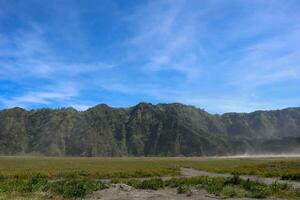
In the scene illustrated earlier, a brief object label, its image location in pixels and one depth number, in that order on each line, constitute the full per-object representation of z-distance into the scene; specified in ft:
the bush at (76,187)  55.00
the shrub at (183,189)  59.48
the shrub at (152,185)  65.27
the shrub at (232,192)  55.19
